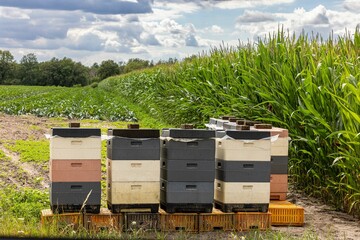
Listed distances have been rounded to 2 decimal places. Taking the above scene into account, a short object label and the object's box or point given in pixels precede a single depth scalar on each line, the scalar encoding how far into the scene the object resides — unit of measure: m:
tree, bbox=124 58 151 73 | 57.49
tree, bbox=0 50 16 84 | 87.44
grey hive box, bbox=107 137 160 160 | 6.88
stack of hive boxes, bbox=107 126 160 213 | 6.88
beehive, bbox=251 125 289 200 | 8.06
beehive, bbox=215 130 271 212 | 7.11
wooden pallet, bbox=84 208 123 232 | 6.83
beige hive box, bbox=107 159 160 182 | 6.89
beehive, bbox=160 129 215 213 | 6.94
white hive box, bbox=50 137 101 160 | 6.81
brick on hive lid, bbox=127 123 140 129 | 7.15
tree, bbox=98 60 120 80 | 85.00
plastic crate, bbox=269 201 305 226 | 7.54
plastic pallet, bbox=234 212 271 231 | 7.16
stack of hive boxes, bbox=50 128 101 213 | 6.82
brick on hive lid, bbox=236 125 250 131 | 7.37
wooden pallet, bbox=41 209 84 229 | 6.68
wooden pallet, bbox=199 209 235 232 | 7.05
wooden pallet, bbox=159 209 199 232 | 6.96
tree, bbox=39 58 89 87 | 86.00
